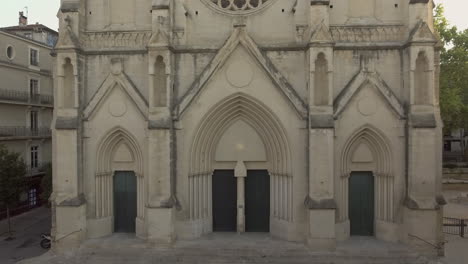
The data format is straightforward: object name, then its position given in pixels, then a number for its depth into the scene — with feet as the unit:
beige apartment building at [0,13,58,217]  75.41
